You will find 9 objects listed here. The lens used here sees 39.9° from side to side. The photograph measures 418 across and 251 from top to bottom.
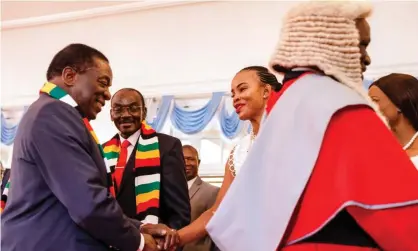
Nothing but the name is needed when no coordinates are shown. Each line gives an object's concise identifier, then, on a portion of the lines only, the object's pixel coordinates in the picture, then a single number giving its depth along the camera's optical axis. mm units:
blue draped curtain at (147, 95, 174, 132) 6605
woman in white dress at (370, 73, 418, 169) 2150
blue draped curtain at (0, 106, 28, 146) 7225
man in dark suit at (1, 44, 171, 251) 1888
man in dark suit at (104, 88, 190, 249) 2697
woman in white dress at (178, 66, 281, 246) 2617
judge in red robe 1251
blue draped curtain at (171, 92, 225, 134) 6375
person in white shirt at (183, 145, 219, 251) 3777
